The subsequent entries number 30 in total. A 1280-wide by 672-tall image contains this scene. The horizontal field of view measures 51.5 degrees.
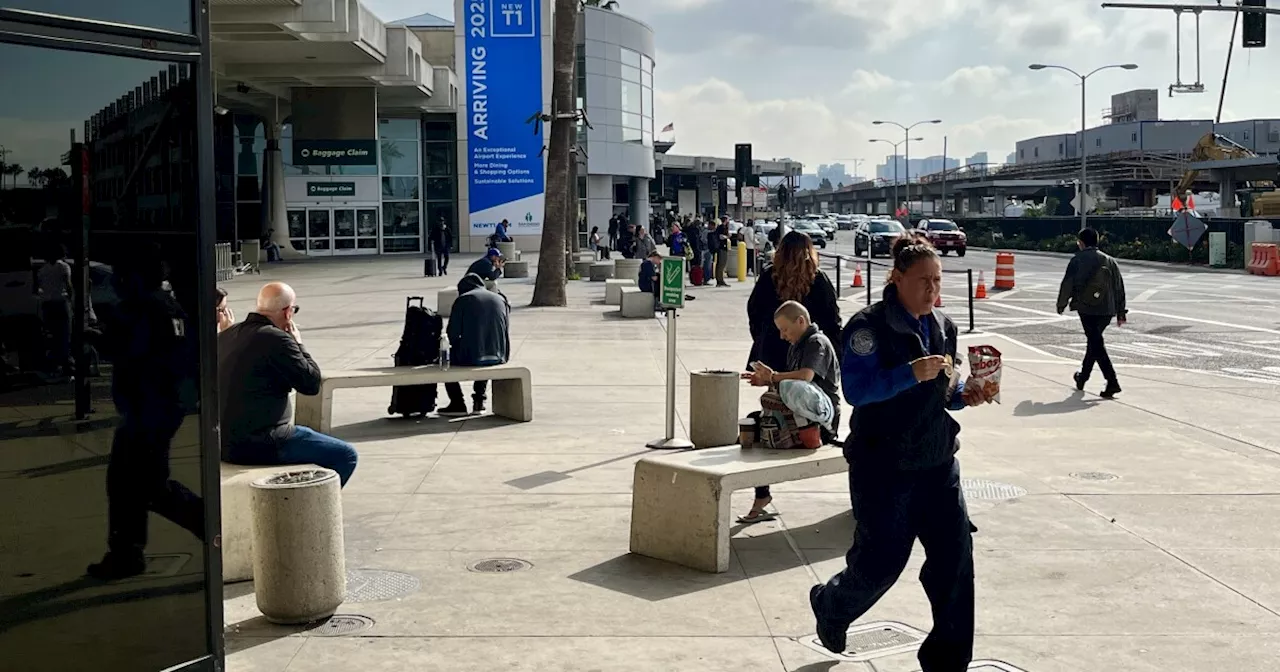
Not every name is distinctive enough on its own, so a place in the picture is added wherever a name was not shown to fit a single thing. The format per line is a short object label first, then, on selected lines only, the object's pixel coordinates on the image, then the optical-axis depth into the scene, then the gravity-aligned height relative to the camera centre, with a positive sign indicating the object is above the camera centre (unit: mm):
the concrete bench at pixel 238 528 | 6797 -1431
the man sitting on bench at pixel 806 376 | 7566 -746
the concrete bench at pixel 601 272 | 36750 -645
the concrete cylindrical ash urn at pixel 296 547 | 5977 -1351
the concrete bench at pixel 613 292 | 26908 -884
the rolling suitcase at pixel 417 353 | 12312 -963
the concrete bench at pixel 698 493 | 7051 -1325
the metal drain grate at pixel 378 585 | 6621 -1713
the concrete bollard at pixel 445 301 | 23141 -896
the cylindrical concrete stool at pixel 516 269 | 38156 -575
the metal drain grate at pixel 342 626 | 6008 -1728
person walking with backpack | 13969 -519
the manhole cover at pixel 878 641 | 5801 -1772
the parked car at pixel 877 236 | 56656 +478
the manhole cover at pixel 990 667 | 5523 -1752
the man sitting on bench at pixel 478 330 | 12180 -739
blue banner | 46344 +5900
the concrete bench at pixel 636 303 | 23953 -986
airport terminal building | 42188 +5347
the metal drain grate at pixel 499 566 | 7090 -1708
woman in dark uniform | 5133 -814
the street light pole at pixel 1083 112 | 59531 +7142
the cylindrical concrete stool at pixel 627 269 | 34281 -534
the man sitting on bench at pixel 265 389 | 7160 -751
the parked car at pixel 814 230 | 65969 +994
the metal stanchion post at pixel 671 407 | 10711 -1283
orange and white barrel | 34688 -723
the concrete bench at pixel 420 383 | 11594 -1176
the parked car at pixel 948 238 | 58656 +388
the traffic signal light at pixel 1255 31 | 24406 +3935
